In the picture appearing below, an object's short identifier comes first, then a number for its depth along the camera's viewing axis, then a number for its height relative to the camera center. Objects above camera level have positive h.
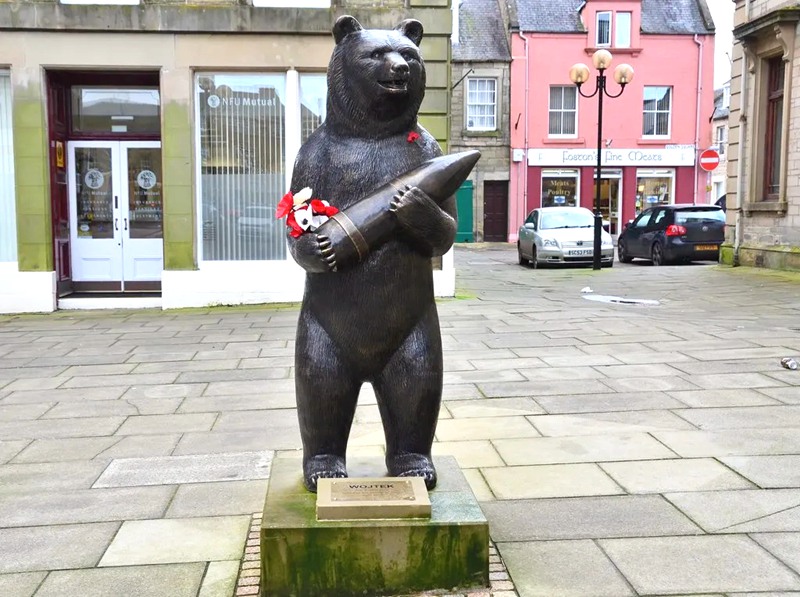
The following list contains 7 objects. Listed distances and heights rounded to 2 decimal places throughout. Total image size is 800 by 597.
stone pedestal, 2.78 -1.20
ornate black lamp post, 16.17 +2.97
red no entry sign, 18.15 +1.22
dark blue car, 17.41 -0.45
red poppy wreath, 2.96 +0.01
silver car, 17.05 -0.54
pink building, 28.41 +3.84
